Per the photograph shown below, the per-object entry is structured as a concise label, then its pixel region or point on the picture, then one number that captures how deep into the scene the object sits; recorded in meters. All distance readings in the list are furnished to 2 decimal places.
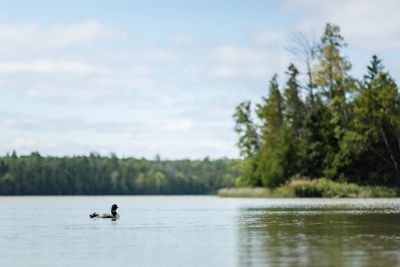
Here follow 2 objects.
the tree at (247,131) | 115.31
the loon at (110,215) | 33.28
